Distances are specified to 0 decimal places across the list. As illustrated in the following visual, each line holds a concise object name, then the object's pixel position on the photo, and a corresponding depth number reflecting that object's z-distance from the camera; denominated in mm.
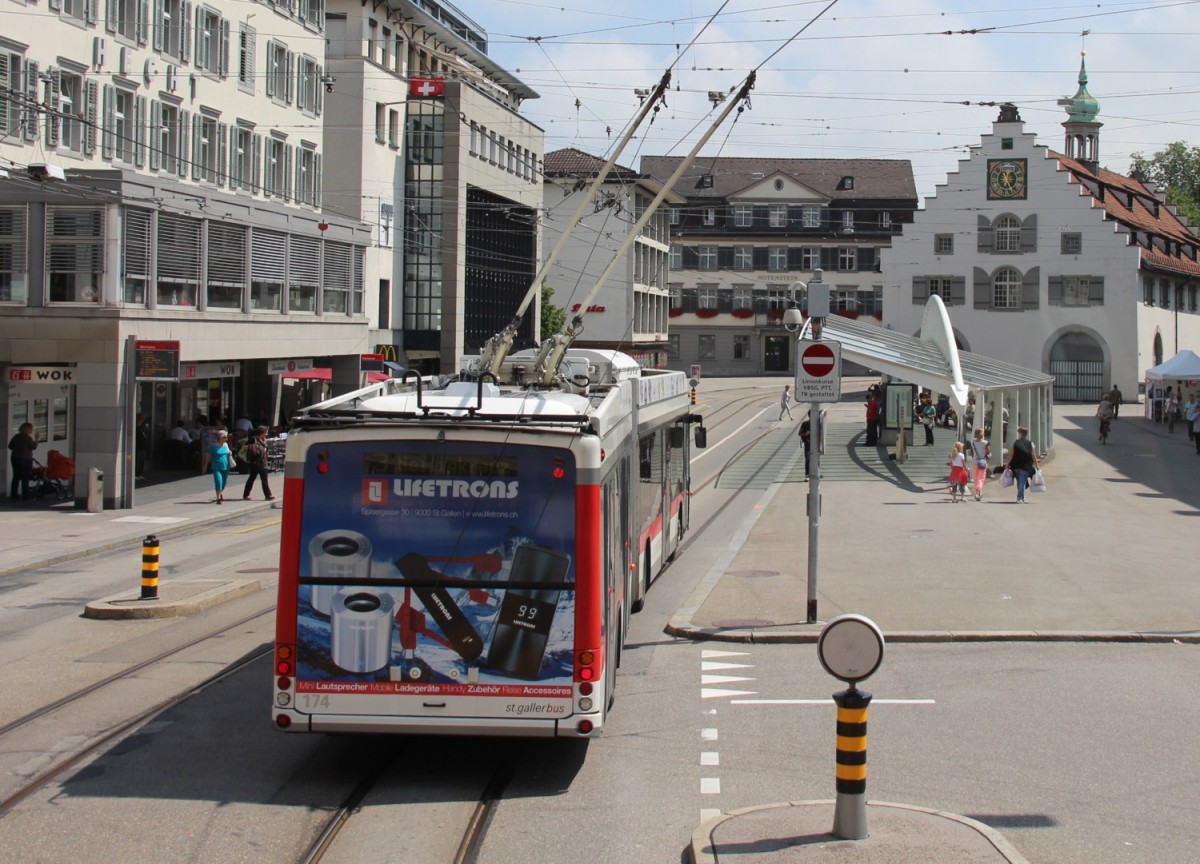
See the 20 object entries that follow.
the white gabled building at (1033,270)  76688
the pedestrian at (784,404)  63288
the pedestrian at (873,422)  46688
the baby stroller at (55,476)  32656
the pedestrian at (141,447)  37000
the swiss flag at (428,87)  58969
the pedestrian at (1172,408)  57472
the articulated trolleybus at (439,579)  9891
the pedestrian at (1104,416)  48781
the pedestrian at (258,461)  34000
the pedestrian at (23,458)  31453
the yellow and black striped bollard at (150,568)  18016
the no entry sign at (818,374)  16062
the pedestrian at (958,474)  31750
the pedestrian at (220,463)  33031
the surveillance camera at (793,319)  30627
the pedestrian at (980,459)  32875
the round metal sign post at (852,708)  8430
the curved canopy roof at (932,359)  37438
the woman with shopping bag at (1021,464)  31453
